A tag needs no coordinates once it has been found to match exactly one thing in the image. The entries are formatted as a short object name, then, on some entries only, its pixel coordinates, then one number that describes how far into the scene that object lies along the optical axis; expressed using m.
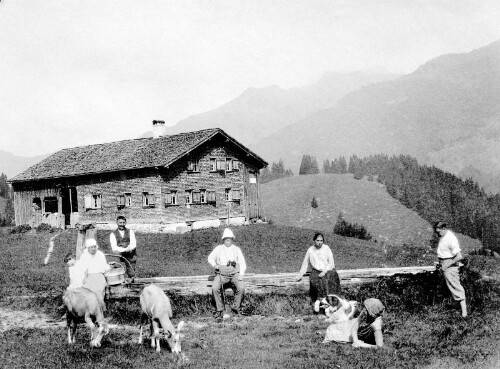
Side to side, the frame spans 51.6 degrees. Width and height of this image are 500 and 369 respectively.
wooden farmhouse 33.12
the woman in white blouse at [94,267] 10.71
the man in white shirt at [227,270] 11.52
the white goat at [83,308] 9.29
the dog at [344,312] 9.69
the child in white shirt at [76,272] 10.24
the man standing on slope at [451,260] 10.50
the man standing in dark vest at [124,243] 12.73
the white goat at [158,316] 8.64
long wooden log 12.35
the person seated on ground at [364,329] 8.72
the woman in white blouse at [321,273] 11.36
